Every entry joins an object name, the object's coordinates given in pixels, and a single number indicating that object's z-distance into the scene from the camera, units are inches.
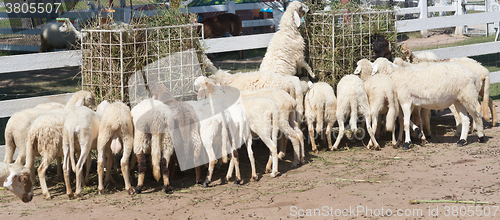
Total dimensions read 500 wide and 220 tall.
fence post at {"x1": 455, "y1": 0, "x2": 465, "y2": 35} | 689.9
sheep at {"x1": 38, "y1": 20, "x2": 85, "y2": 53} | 610.5
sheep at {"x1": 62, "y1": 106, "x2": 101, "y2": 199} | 211.2
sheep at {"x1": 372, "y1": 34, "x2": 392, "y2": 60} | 323.6
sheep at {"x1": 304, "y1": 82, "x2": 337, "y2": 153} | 285.0
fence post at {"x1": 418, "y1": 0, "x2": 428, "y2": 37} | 605.8
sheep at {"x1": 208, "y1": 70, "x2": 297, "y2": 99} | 290.0
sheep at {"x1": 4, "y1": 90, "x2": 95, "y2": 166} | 223.6
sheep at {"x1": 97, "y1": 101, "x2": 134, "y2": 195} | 215.2
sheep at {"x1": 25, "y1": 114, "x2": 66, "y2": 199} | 215.5
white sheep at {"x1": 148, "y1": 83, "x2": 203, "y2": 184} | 229.8
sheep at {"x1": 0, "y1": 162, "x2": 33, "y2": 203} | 199.3
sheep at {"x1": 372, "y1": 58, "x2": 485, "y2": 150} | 278.7
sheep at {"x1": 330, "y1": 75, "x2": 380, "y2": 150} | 280.3
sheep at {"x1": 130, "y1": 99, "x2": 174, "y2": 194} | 219.3
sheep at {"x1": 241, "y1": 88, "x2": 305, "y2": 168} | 256.5
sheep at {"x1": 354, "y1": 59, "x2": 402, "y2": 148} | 286.0
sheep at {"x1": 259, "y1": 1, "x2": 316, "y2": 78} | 330.0
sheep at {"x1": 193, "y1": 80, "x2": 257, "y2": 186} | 235.3
